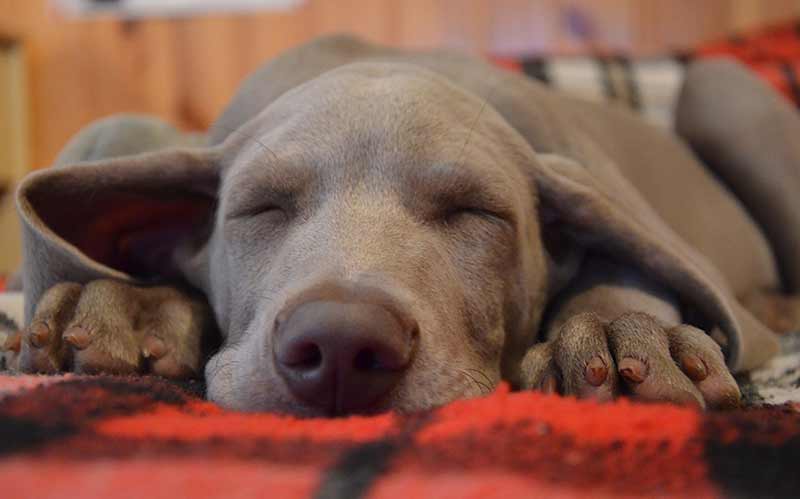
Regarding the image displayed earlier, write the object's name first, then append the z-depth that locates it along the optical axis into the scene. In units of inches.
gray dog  10.1
